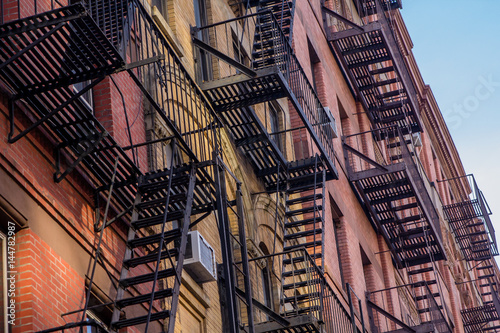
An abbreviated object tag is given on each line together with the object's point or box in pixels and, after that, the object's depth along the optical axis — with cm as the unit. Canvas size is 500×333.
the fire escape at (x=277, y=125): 1681
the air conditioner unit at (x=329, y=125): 2282
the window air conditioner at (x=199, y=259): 1395
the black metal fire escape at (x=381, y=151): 2719
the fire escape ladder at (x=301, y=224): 1761
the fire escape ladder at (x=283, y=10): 2139
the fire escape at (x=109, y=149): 1036
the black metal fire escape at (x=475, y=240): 3903
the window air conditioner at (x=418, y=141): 4234
